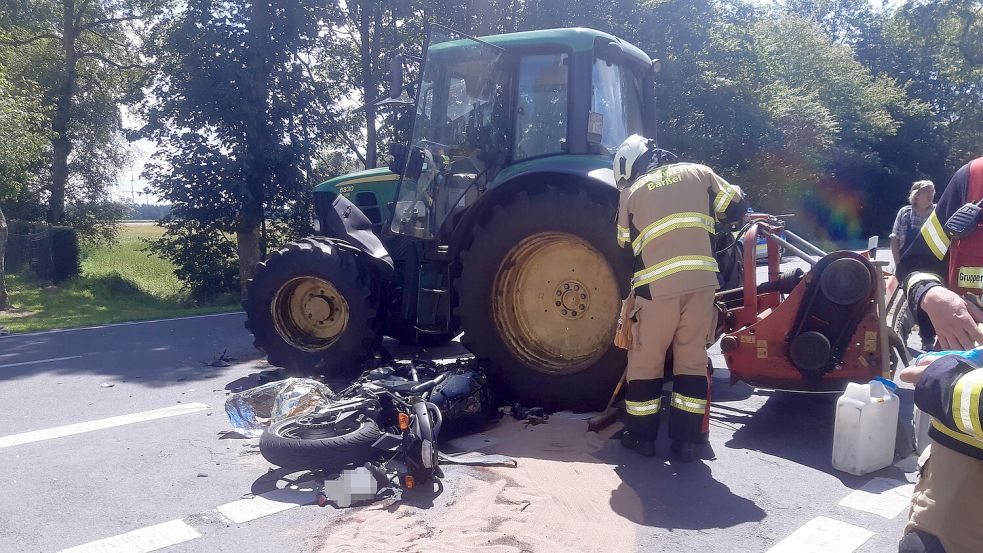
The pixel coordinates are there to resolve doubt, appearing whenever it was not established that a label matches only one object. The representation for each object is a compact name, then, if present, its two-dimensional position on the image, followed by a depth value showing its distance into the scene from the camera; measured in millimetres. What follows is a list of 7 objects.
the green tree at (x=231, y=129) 13586
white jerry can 3914
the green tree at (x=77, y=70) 19641
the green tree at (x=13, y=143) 12758
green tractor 4953
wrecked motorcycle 3857
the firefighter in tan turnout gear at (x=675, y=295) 4223
